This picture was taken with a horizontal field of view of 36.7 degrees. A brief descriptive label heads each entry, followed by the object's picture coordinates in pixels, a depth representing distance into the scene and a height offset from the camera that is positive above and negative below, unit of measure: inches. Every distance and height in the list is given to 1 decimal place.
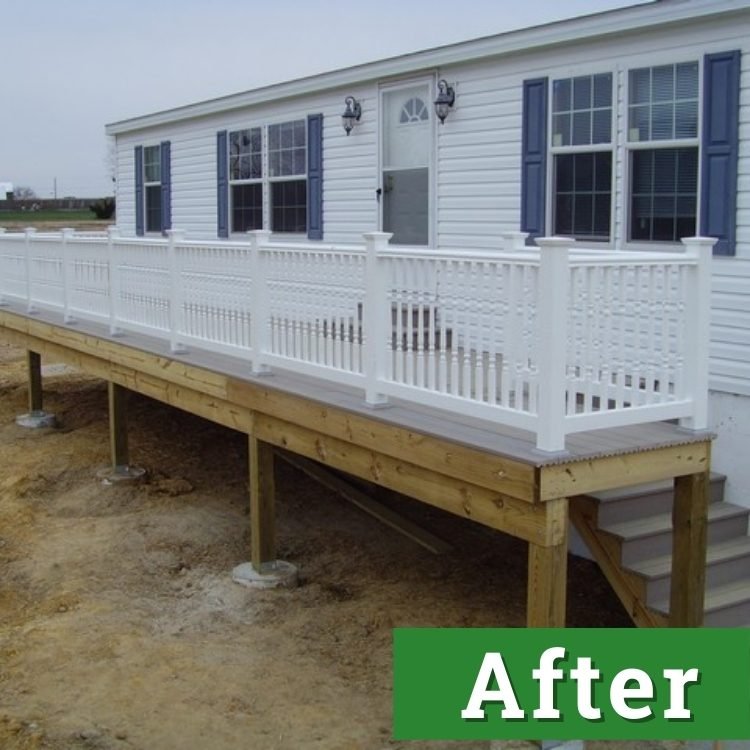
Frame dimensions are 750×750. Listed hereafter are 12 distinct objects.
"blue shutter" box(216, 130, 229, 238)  492.1 +20.5
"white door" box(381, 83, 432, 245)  378.0 +22.5
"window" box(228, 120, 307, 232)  450.9 +21.5
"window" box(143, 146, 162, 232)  557.3 +20.8
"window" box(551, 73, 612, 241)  305.9 +20.1
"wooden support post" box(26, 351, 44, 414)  502.3 -70.3
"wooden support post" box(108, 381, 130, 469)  404.2 -70.7
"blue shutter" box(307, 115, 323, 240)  431.8 +20.3
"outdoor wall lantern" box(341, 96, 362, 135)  405.7 +41.7
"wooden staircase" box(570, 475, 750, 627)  233.8 -69.9
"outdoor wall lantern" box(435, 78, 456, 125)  358.6 +41.0
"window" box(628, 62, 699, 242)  282.5 +19.9
